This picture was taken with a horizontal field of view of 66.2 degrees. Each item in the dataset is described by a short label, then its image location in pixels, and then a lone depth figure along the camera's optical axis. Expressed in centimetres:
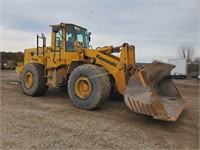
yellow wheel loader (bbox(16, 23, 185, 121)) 305
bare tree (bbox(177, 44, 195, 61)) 3754
